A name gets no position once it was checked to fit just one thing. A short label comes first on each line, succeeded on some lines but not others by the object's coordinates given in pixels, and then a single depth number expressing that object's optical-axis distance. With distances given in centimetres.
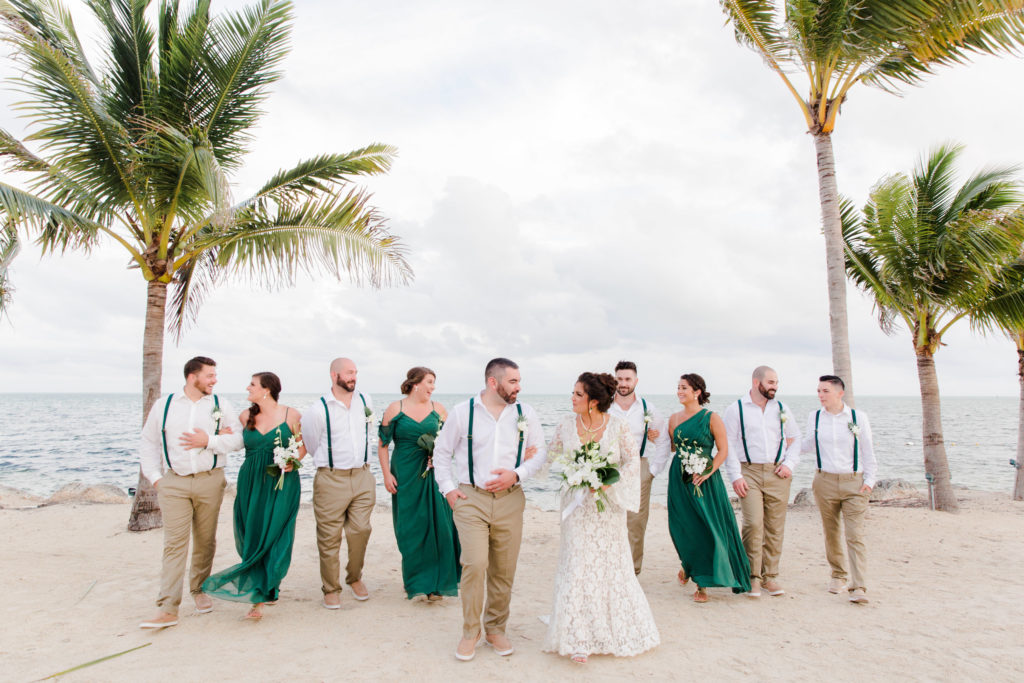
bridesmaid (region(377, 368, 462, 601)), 620
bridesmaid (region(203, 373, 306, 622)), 555
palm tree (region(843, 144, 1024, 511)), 1063
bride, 471
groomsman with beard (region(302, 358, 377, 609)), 595
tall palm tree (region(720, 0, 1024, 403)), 885
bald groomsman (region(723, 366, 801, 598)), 638
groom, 467
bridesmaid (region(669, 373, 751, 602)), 618
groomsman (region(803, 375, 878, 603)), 625
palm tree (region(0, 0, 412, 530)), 875
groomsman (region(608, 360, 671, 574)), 680
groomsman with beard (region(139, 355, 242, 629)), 543
